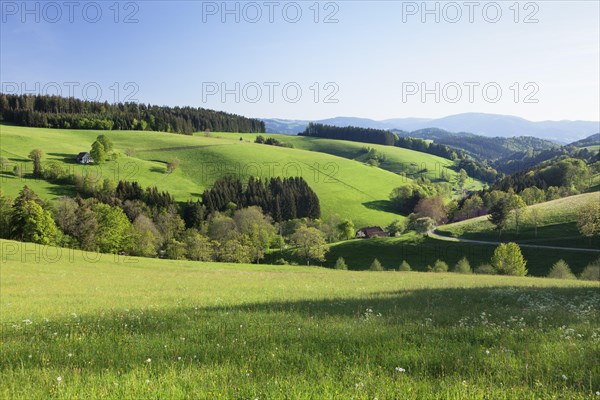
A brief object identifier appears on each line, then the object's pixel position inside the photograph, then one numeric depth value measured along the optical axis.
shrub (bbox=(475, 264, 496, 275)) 67.31
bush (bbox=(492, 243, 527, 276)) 66.37
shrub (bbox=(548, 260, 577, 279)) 57.62
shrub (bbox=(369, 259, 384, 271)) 78.05
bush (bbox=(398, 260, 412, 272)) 75.23
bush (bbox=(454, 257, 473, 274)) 66.04
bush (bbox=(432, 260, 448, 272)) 70.32
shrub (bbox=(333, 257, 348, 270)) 84.64
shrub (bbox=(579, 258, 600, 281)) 53.57
